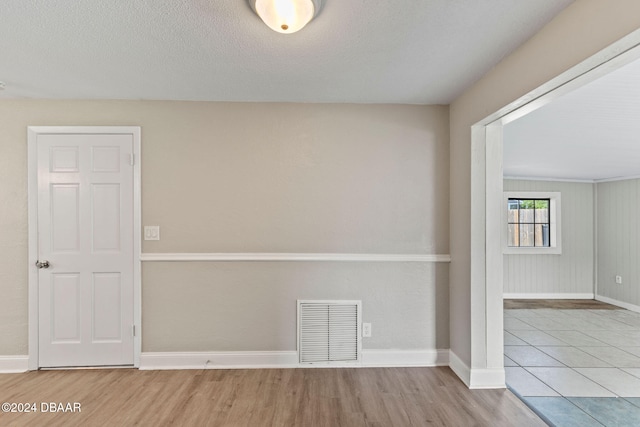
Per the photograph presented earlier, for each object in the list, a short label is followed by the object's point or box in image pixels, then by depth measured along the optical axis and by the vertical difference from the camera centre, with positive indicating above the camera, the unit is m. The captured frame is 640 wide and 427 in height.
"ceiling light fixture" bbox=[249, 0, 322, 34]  1.47 +0.95
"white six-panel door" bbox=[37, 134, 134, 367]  2.81 -0.29
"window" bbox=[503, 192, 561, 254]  6.14 -0.16
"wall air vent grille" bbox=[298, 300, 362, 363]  2.88 -1.05
